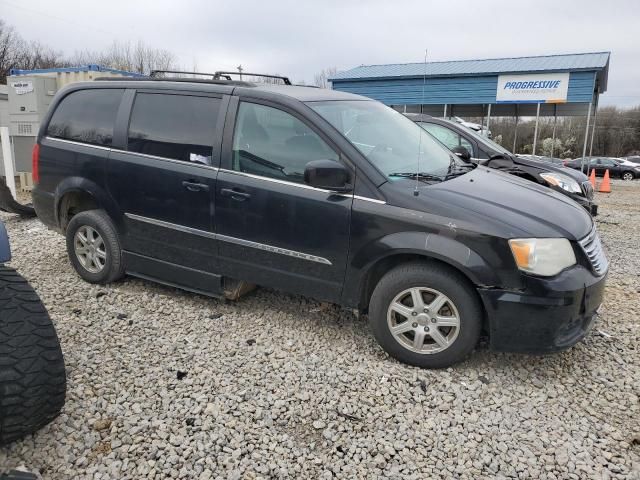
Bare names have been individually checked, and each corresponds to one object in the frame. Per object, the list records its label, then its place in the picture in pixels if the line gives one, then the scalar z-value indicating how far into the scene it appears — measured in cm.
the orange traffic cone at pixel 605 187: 1805
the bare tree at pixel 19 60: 4581
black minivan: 314
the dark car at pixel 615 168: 2947
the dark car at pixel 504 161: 702
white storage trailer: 1062
